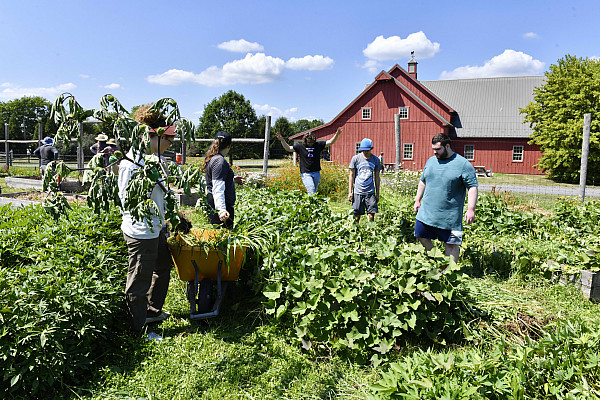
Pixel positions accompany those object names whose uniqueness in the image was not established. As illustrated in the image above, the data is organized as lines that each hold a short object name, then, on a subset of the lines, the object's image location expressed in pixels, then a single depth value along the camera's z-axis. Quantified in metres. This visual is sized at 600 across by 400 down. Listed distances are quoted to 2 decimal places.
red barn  27.27
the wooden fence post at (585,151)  8.46
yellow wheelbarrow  3.22
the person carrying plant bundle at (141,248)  3.03
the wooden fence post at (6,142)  17.63
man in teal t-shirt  4.13
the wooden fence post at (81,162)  9.47
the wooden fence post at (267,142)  11.32
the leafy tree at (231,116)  59.62
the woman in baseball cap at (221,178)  3.87
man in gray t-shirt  5.88
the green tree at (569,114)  20.28
